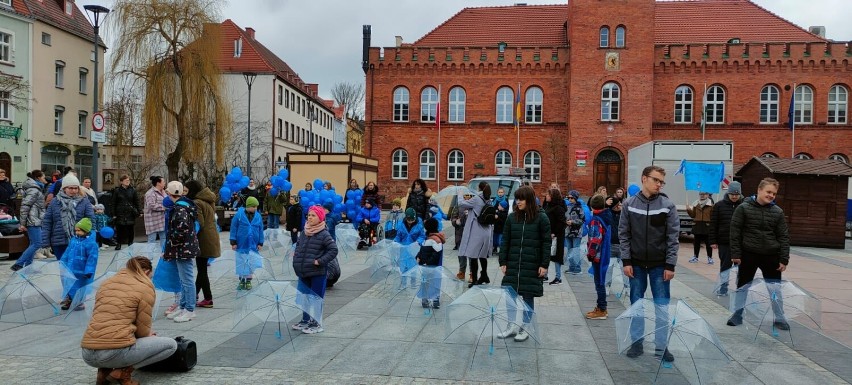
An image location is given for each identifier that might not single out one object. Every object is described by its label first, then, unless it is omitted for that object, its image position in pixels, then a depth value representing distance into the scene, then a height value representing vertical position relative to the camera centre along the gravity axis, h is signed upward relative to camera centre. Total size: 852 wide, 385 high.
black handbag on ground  5.58 -1.58
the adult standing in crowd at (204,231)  8.33 -0.66
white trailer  20.08 +1.00
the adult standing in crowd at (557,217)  10.13 -0.49
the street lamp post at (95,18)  18.08 +4.72
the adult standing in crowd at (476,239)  10.00 -0.85
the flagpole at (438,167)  40.34 +1.09
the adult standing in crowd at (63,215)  8.93 -0.53
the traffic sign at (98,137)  16.98 +1.12
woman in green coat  6.77 -0.69
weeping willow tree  27.14 +4.90
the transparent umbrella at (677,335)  5.23 -1.25
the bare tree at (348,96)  79.19 +10.83
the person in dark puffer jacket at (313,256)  7.20 -0.84
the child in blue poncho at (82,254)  8.05 -0.95
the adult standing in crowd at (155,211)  10.76 -0.53
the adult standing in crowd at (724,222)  10.16 -0.53
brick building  37.66 +5.77
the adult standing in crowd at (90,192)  13.55 -0.28
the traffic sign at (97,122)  17.13 +1.54
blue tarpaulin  19.58 +0.42
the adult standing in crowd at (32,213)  10.33 -0.62
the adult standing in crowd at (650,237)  6.22 -0.49
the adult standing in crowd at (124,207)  14.90 -0.66
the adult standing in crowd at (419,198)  13.20 -0.30
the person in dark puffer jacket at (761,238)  7.48 -0.58
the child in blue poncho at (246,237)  9.53 -0.90
